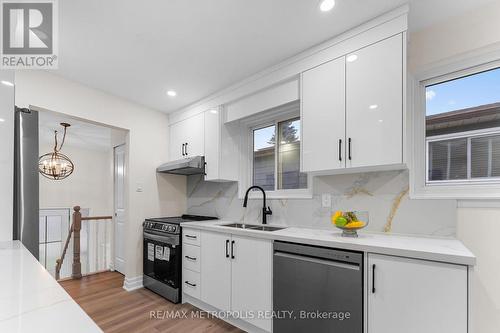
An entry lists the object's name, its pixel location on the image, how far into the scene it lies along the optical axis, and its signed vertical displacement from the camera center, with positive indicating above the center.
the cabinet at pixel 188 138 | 3.22 +0.39
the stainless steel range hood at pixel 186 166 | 3.03 -0.01
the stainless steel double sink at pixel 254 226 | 2.40 -0.64
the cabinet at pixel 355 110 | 1.71 +0.43
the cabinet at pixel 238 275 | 2.04 -1.00
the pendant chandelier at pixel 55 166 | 4.92 -0.02
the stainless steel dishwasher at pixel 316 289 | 1.55 -0.85
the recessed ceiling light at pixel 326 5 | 1.65 +1.10
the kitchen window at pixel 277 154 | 2.69 +0.14
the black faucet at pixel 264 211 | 2.69 -0.50
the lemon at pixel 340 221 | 1.81 -0.41
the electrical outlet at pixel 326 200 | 2.27 -0.32
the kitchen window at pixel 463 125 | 1.73 +0.31
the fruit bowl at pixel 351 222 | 1.79 -0.41
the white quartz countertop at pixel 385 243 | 1.30 -0.50
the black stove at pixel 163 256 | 2.82 -1.10
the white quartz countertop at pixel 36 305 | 0.47 -0.32
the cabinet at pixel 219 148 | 2.98 +0.22
